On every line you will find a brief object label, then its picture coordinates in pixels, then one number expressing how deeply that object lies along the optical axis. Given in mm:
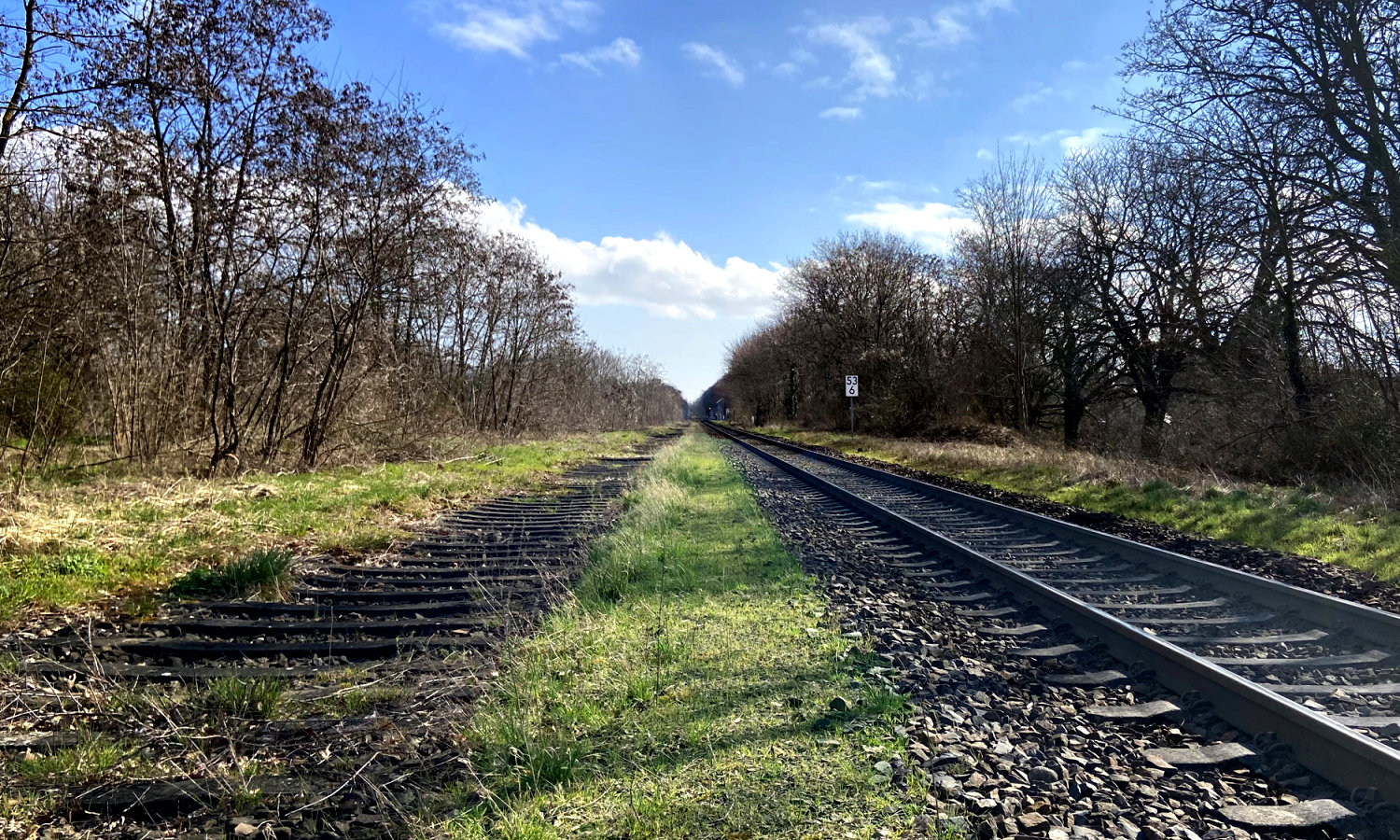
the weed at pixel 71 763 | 2934
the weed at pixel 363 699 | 3785
